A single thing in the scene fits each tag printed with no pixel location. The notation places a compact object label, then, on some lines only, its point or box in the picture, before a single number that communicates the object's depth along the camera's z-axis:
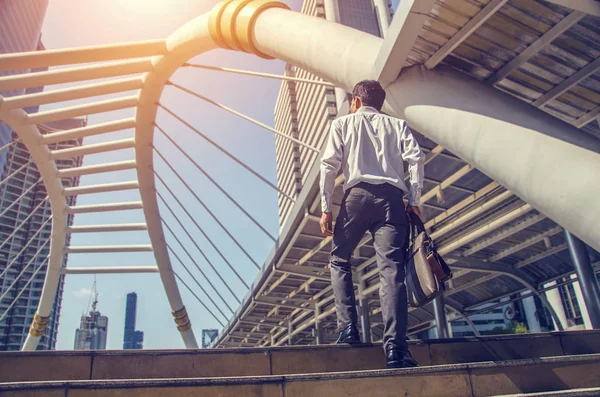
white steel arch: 3.70
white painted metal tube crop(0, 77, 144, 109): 10.66
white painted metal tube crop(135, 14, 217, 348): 10.55
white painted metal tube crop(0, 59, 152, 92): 9.57
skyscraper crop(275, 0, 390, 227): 74.19
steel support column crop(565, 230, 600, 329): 8.92
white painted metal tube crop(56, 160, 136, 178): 14.47
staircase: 2.68
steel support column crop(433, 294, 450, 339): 12.82
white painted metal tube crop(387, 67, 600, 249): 3.40
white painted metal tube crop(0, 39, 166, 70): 8.79
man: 3.54
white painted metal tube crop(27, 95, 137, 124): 11.80
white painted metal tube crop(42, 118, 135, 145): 12.71
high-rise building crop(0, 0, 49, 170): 50.22
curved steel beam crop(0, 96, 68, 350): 12.96
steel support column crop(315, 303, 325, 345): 17.94
